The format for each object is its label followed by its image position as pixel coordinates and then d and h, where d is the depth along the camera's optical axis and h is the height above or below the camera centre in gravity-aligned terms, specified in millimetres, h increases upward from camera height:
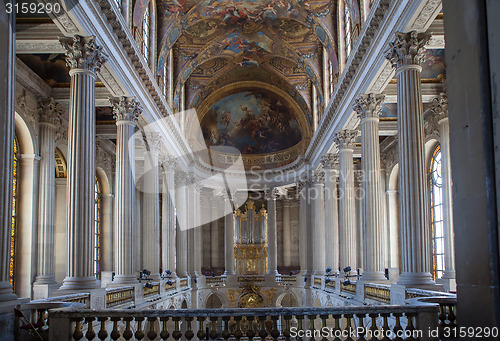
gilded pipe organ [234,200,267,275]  43062 -1674
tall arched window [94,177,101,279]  30922 -236
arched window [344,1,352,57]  24016 +9085
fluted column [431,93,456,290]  23156 +1779
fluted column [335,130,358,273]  26812 +1093
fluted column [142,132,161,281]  26188 +861
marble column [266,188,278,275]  40438 -1123
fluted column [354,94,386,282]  20750 +834
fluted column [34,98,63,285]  20734 +1187
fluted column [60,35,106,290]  15141 +1916
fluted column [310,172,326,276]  34969 -333
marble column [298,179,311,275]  37625 +92
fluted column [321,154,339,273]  31078 +587
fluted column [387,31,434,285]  15594 +1678
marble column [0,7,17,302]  7969 +1389
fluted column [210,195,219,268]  45188 -1040
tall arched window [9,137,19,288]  19859 +578
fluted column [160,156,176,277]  31875 +534
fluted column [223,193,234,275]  40594 -1799
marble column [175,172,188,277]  35438 +34
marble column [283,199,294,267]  44812 -1223
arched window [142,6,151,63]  24336 +9111
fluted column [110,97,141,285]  20469 +1242
